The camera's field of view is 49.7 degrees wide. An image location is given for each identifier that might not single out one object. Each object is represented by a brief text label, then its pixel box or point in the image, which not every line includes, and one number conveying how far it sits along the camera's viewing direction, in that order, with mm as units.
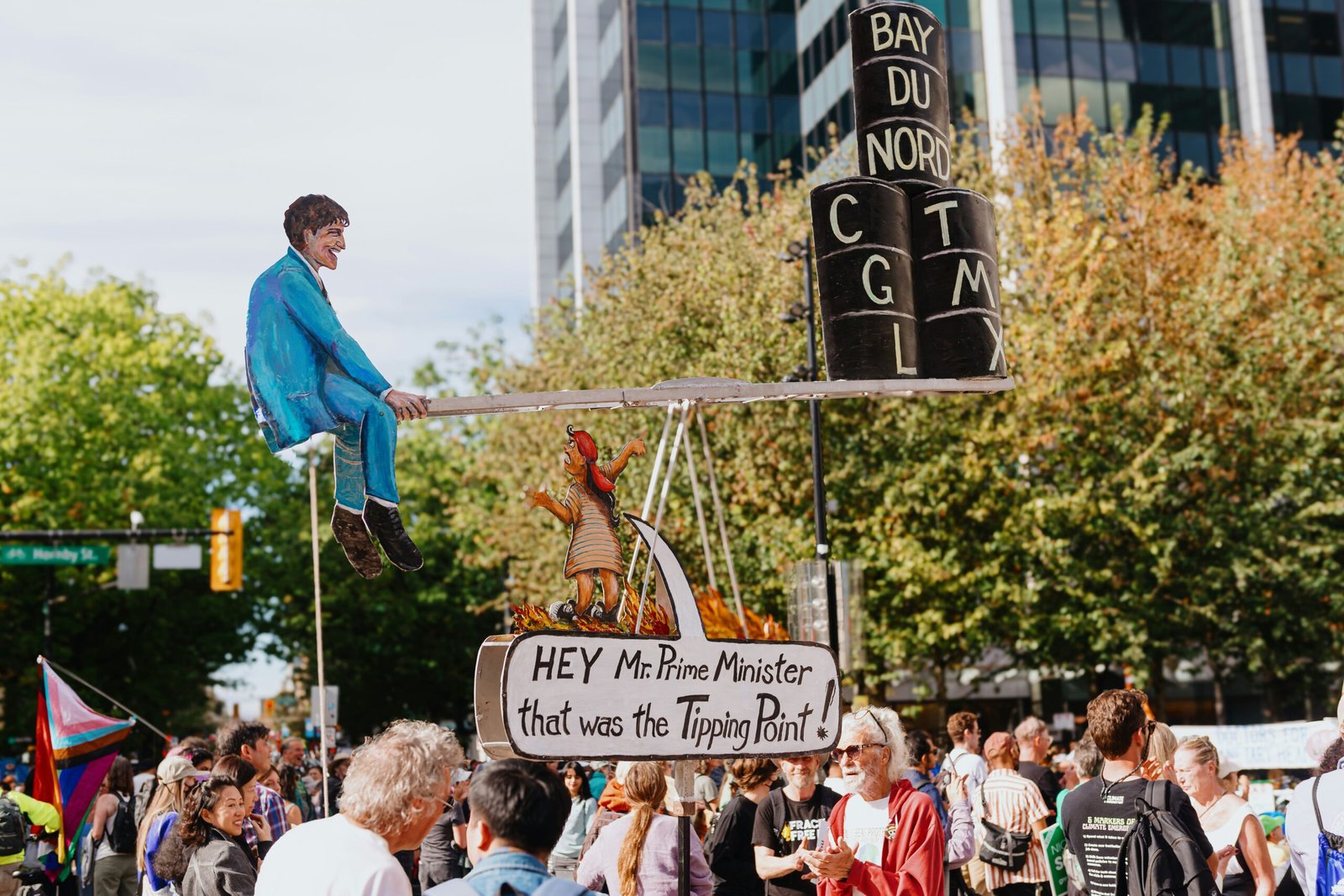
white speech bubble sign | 4645
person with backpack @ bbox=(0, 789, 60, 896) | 6305
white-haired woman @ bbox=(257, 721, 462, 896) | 3887
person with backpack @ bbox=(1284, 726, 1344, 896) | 5504
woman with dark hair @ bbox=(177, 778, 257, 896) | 6027
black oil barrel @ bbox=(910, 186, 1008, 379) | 7184
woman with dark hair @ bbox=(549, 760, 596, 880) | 9125
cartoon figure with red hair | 6684
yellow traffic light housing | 22094
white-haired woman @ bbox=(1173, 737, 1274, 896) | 5984
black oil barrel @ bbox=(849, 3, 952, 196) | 7578
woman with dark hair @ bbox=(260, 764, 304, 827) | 10086
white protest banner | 15523
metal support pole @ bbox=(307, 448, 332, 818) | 6191
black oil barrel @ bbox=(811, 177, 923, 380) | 7102
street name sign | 21203
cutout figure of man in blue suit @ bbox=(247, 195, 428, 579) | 6016
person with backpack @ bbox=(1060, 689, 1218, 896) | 5324
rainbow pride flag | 9406
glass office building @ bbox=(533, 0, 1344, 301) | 40344
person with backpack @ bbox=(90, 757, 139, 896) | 10297
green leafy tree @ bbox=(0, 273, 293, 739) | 31078
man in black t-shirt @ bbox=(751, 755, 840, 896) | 6797
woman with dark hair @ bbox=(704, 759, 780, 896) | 6988
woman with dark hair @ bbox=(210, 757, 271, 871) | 6549
